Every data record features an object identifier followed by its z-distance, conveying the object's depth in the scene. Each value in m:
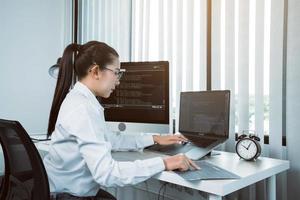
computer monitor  1.85
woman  1.06
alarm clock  1.43
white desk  1.03
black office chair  1.04
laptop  1.46
